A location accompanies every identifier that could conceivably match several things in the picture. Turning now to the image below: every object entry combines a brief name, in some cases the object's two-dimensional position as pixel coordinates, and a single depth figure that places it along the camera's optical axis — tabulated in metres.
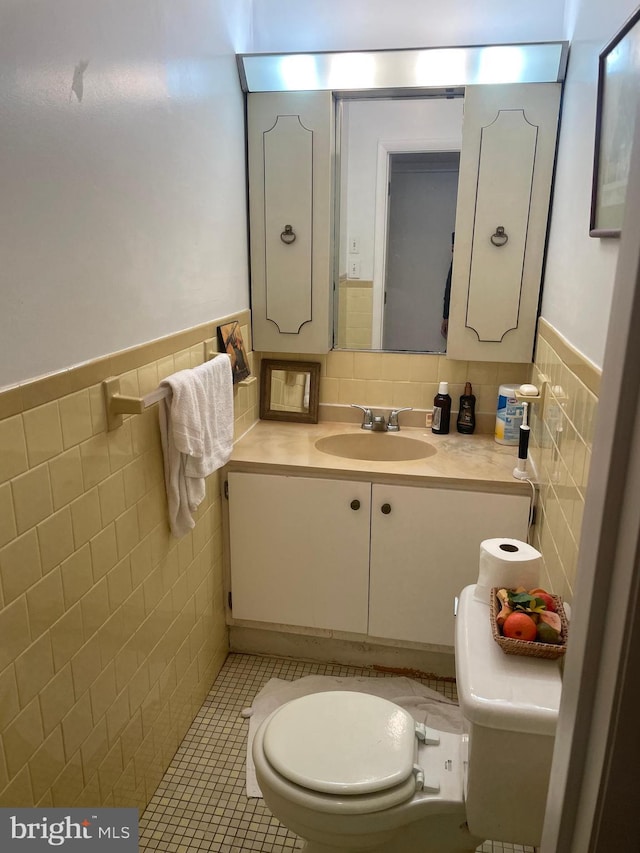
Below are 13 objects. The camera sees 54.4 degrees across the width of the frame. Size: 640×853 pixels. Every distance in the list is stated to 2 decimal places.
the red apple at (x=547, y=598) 1.27
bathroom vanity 1.98
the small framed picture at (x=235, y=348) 2.03
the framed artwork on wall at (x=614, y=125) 1.08
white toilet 1.16
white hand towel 1.55
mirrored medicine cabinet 2.05
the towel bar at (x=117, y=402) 1.33
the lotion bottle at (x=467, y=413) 2.35
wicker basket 1.20
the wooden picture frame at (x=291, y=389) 2.46
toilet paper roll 1.38
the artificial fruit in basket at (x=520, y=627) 1.21
